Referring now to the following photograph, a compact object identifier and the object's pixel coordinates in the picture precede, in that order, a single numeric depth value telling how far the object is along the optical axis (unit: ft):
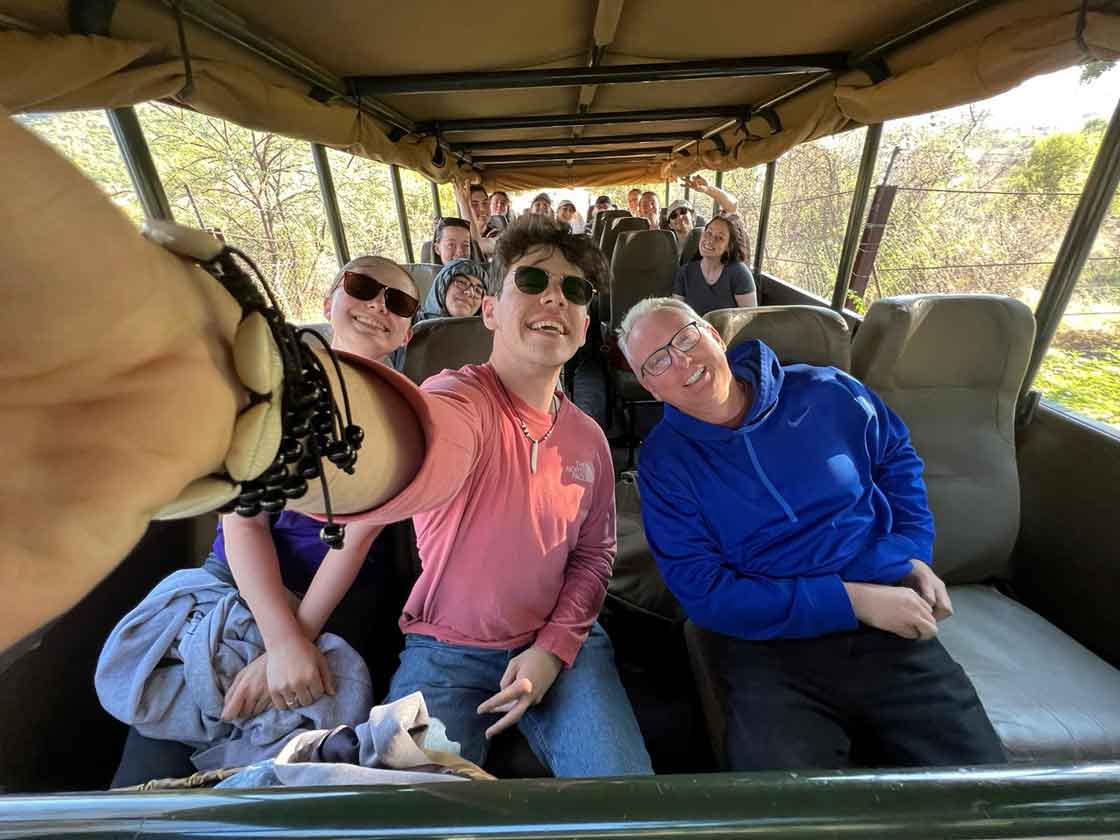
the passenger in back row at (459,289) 8.70
